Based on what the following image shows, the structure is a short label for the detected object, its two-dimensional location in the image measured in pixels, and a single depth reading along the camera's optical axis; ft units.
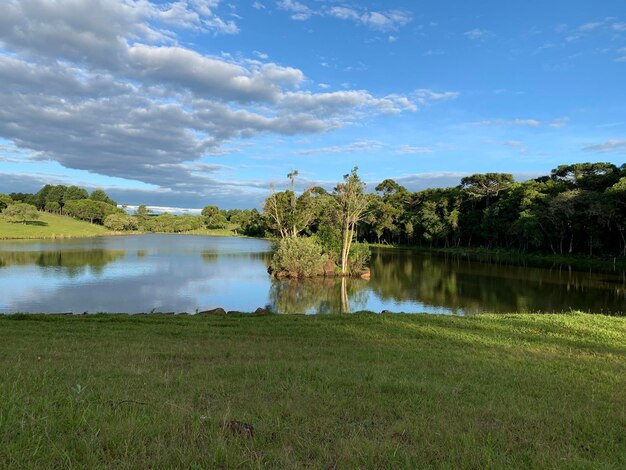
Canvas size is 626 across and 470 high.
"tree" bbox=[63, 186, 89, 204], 499.92
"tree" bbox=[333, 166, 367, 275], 147.64
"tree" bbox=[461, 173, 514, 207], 252.62
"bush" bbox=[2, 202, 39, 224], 334.65
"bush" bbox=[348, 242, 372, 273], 144.97
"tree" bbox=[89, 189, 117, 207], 570.46
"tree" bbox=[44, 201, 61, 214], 475.31
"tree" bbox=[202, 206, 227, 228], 593.13
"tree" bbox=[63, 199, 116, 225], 453.17
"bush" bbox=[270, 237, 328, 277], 131.75
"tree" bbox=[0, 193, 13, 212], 366.80
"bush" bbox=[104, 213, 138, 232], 426.92
